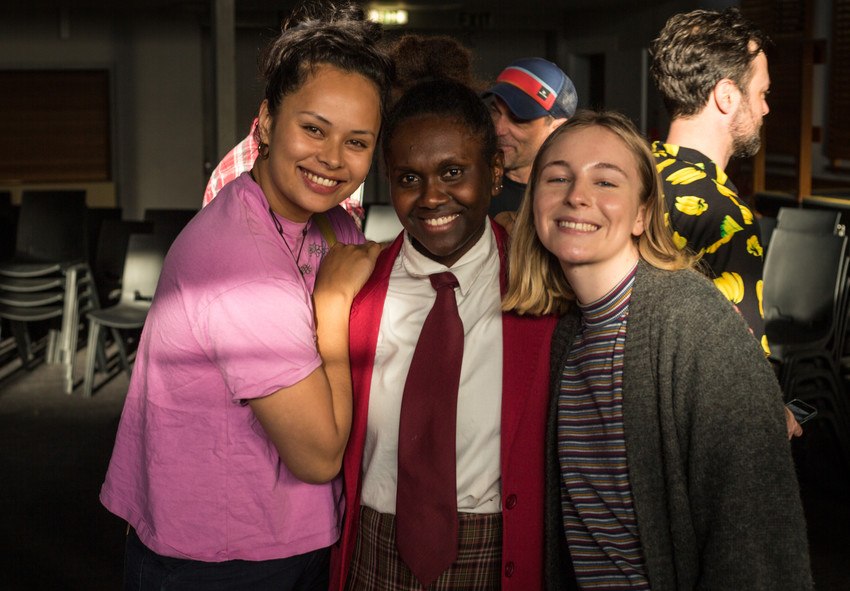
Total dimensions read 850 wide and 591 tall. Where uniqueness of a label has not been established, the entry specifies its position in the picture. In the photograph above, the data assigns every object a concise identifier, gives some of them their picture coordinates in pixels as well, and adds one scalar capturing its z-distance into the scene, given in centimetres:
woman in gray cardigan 117
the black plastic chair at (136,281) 579
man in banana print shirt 165
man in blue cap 254
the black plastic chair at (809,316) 425
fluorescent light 1091
